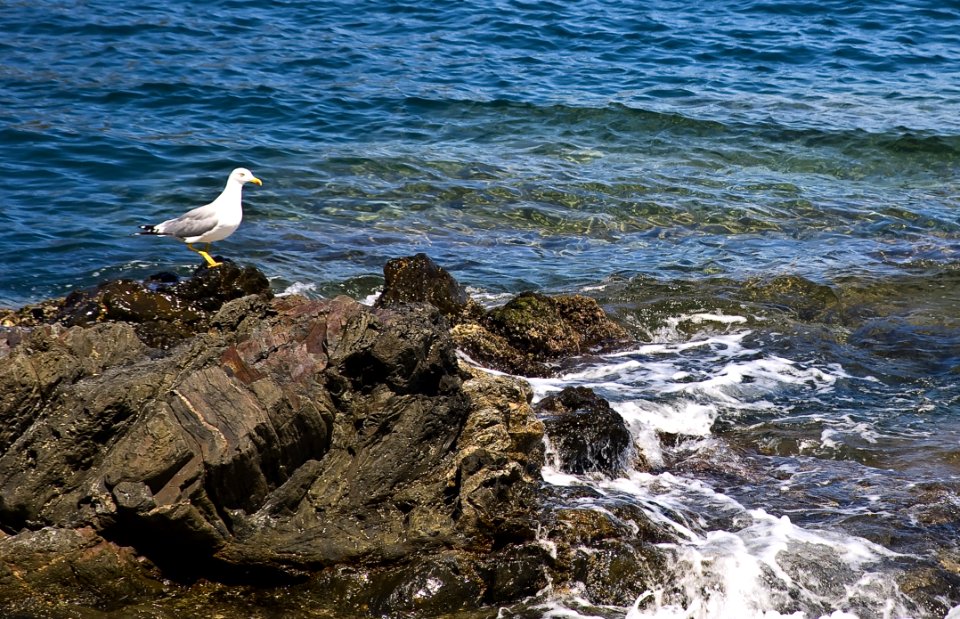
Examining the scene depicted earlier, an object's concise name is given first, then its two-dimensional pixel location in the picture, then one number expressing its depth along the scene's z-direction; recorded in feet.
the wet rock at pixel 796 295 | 64.18
